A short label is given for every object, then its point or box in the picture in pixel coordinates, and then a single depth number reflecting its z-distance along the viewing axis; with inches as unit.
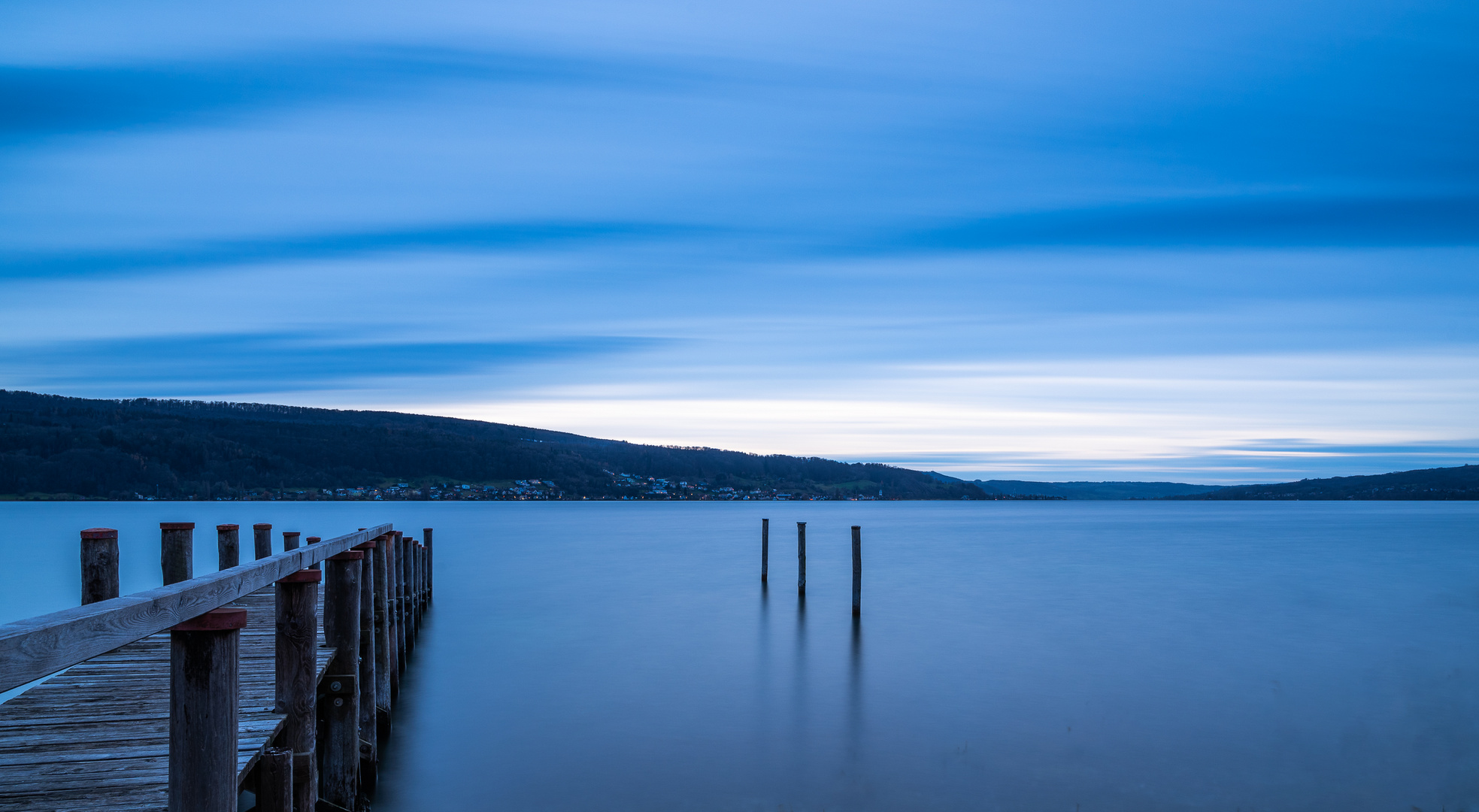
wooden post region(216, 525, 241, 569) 345.4
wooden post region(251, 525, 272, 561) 418.5
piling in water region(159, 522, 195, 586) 304.8
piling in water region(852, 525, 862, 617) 887.7
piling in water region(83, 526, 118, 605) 265.3
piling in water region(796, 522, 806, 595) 1029.8
